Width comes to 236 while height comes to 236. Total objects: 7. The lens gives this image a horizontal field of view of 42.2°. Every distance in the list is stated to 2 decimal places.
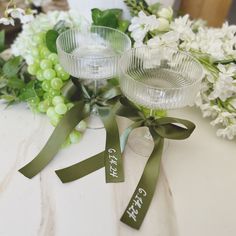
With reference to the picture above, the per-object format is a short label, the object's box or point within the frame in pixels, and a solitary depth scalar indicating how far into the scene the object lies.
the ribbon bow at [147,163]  0.46
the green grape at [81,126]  0.59
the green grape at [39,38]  0.66
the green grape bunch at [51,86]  0.59
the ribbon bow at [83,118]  0.52
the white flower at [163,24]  0.62
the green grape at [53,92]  0.60
